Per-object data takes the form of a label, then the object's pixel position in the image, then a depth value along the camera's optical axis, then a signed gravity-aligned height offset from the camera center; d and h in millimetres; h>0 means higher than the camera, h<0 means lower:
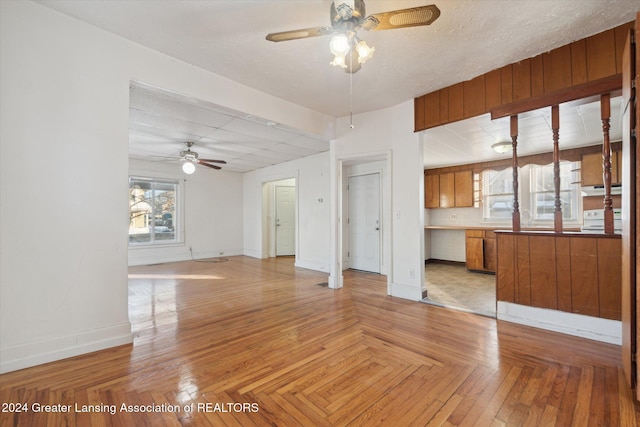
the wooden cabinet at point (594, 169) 4348 +772
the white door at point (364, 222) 5508 -88
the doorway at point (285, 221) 7993 -62
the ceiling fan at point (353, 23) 1723 +1288
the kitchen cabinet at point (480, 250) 5422 -682
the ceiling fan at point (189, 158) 5191 +1193
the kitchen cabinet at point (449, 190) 6207 +654
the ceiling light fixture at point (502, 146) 4348 +1127
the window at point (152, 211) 6738 +239
